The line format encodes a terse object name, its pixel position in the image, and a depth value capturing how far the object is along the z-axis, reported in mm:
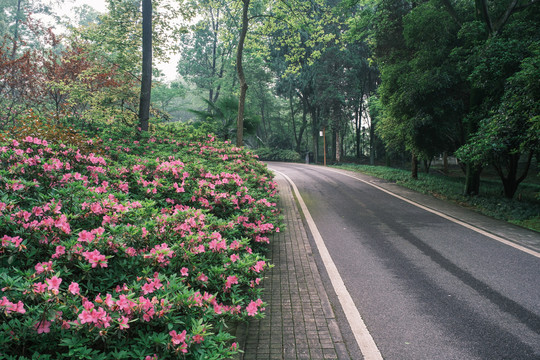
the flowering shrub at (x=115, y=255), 2061
